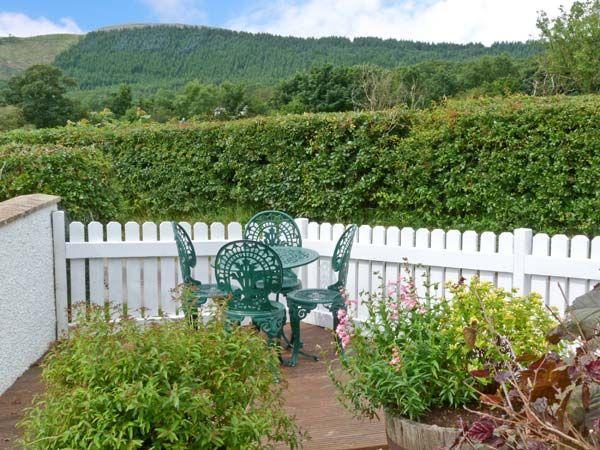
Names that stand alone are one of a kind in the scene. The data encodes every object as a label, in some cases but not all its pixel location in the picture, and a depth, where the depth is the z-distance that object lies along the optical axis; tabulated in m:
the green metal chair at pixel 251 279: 4.48
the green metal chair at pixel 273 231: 6.05
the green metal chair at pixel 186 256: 5.11
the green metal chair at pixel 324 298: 4.96
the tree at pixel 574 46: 26.67
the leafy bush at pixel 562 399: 1.73
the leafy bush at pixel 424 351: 2.79
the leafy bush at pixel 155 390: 2.30
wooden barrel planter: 2.63
